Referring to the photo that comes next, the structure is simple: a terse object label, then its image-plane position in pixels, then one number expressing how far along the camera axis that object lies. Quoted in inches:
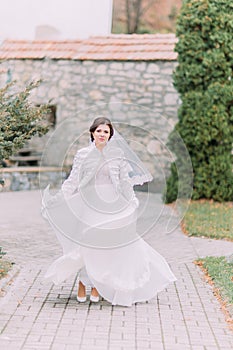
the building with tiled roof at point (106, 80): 541.0
